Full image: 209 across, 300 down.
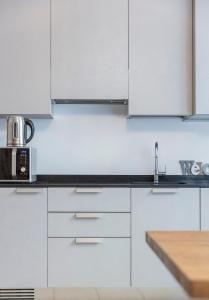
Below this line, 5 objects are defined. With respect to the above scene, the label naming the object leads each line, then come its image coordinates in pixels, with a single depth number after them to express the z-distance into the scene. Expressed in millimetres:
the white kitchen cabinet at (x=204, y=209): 3125
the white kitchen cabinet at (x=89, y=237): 3098
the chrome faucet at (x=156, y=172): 3542
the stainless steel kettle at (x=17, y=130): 3293
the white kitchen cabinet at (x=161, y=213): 3121
